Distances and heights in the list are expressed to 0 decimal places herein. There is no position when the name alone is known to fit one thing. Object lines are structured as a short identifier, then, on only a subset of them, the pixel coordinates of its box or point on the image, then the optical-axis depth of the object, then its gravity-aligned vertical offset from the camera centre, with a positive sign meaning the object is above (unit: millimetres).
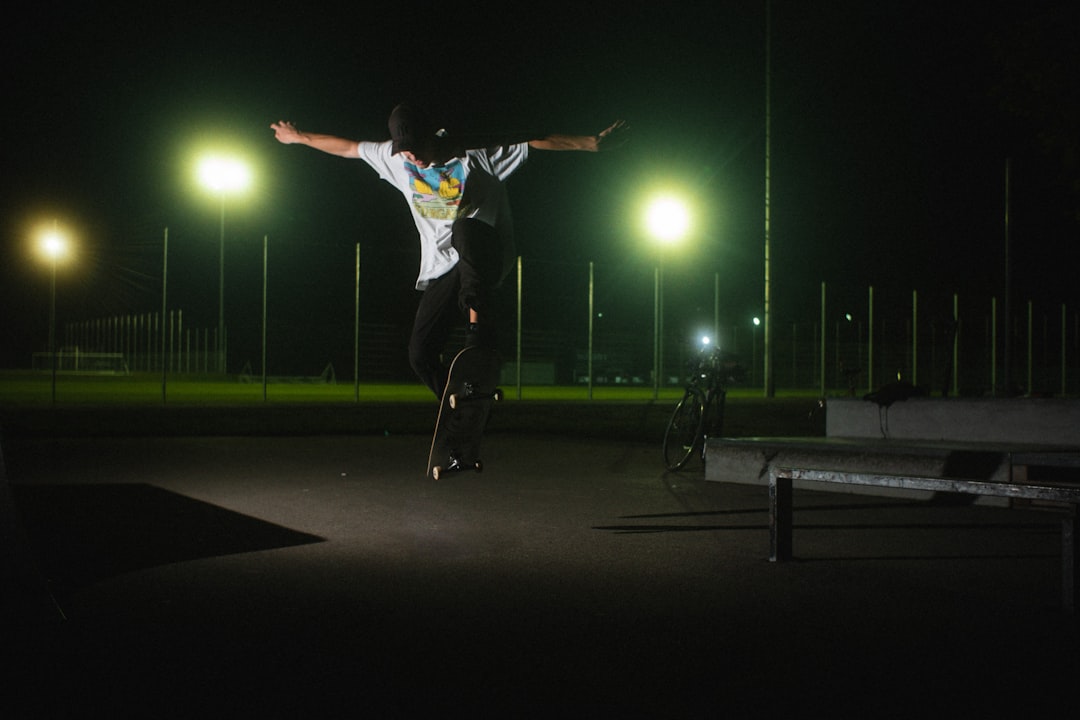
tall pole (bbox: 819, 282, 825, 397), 23344 +810
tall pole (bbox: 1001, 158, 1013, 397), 16188 +669
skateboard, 5336 -268
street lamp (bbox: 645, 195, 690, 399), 18125 +2992
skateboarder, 5105 +960
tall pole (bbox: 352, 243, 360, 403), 19688 +372
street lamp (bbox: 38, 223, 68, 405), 17703 +2000
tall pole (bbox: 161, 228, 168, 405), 19094 +1817
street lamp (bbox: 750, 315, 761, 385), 31375 +755
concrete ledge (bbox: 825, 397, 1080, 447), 9008 -529
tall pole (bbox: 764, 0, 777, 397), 17297 +4113
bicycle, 10492 -517
